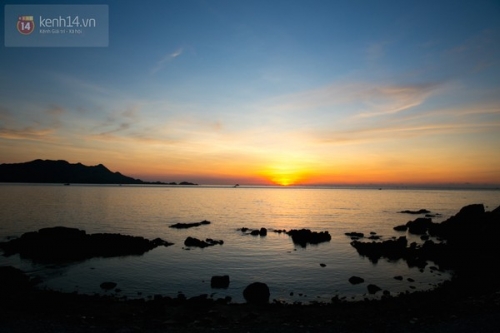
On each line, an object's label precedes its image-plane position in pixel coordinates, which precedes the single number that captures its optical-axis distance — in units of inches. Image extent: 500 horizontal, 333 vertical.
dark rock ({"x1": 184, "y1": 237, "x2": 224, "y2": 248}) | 1723.7
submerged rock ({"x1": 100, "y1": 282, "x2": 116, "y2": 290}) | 977.5
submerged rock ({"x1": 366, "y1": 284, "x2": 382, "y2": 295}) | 942.4
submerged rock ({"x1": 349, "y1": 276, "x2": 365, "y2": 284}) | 1053.3
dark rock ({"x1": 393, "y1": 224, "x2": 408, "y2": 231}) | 2474.2
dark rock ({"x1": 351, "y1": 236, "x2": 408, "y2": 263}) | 1472.7
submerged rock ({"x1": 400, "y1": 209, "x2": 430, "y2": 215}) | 3900.1
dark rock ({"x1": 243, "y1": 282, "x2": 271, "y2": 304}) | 856.9
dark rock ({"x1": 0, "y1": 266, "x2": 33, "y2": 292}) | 887.0
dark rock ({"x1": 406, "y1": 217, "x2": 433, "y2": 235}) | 2378.2
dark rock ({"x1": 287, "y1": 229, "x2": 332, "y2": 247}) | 1924.2
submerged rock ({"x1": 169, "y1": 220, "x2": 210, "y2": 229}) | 2447.6
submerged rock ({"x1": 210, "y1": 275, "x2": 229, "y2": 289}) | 1000.9
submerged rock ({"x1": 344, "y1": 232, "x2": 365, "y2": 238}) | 2096.2
